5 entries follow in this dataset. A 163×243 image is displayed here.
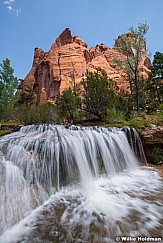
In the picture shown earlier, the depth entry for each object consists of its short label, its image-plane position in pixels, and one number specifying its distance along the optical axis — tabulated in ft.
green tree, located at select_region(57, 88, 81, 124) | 45.52
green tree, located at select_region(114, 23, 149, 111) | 48.11
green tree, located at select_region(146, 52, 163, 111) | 58.66
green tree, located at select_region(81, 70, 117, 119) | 39.70
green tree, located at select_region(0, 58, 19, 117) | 65.05
